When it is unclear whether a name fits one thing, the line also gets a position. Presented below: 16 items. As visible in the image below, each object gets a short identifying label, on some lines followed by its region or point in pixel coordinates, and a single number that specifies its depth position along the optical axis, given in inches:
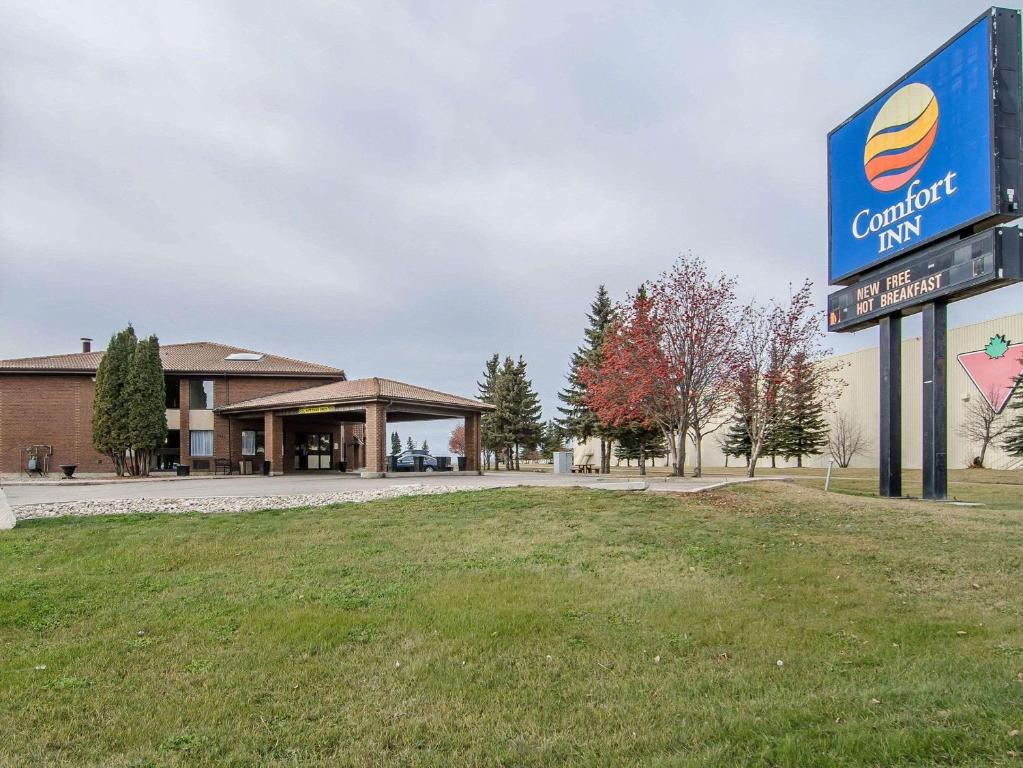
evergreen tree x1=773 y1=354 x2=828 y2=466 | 1683.1
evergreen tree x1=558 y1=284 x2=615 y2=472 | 1545.3
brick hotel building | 1216.2
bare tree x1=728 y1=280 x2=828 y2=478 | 961.5
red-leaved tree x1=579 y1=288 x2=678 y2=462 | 986.7
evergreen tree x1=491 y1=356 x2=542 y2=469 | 1876.2
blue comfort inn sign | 526.3
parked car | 1555.1
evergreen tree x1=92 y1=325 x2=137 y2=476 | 1186.0
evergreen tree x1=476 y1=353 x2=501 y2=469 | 1916.6
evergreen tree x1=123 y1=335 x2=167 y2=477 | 1186.6
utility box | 1321.4
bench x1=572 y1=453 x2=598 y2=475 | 1499.8
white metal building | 1310.3
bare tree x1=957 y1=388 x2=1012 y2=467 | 1275.8
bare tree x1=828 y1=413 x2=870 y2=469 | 1658.5
